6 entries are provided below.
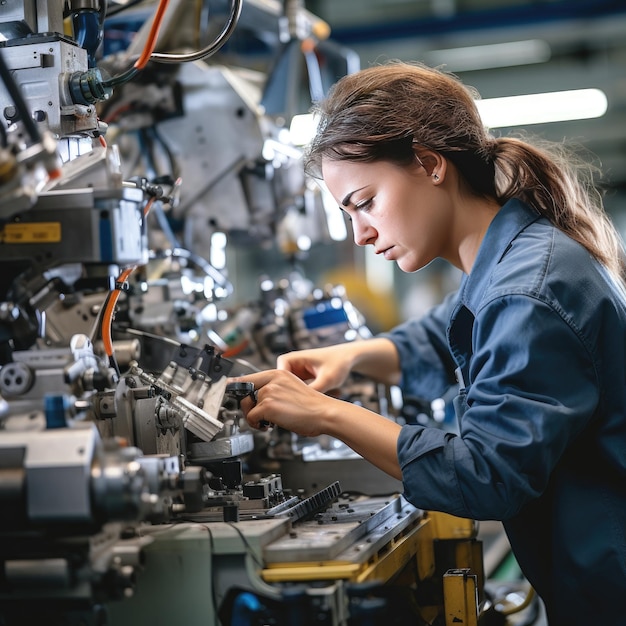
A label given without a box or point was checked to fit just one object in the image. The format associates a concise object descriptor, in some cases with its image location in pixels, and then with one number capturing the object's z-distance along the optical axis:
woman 1.55
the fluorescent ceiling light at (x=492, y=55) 6.89
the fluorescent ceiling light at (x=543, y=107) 7.37
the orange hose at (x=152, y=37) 1.93
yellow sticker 1.45
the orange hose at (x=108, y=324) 1.81
